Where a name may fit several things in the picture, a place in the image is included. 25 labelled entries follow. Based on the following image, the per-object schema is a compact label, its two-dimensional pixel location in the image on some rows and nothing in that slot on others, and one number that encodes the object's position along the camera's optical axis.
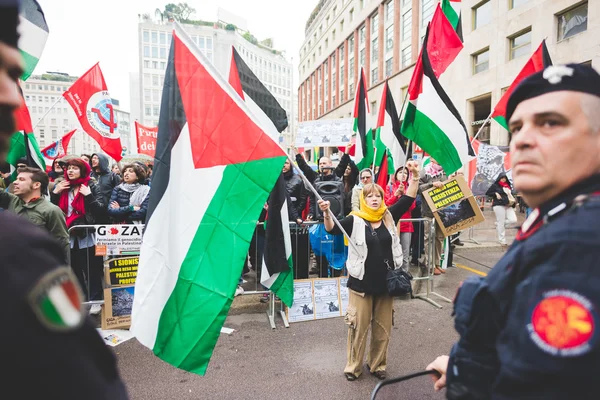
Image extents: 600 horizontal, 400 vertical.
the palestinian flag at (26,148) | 5.54
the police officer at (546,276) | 0.87
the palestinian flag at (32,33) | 4.44
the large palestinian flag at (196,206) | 2.50
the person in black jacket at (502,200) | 10.11
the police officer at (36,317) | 0.61
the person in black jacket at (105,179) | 6.32
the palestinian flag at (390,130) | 5.86
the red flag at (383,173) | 6.66
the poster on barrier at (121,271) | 4.99
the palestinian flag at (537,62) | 5.46
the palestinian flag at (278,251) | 4.15
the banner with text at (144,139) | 12.62
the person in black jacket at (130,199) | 5.48
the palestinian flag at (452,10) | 5.40
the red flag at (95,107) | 8.09
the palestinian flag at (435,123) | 4.91
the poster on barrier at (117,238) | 4.95
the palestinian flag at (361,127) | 7.08
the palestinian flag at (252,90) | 3.76
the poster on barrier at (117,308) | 4.99
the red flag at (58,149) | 11.01
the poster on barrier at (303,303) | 5.44
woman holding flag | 3.85
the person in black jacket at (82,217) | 5.28
